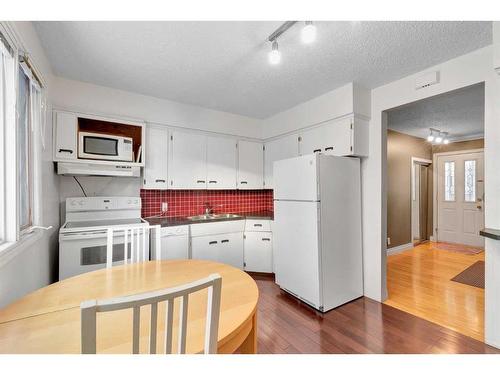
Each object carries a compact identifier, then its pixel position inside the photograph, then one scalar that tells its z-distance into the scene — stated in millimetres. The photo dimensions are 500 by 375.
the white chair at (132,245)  1521
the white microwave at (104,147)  2285
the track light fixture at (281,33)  1347
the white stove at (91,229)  2010
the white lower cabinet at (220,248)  2764
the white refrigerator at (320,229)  2221
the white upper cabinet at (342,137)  2424
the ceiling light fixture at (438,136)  4059
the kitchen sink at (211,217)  2967
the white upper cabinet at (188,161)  2883
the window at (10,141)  1203
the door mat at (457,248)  4238
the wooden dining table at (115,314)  725
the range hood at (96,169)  2195
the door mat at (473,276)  2867
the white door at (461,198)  4527
